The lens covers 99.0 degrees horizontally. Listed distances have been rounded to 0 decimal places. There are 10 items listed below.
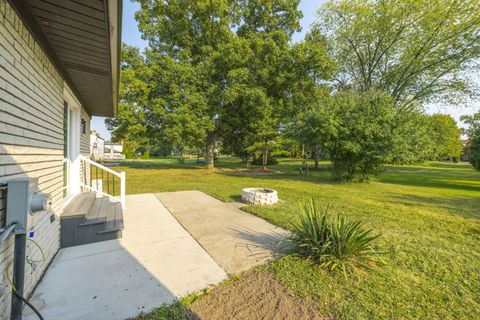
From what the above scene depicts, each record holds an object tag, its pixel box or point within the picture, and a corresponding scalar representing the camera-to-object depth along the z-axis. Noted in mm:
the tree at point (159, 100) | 14734
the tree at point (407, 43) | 14422
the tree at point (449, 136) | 29273
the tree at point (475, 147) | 10640
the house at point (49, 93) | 1820
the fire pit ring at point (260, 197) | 6275
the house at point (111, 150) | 44669
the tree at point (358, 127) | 10055
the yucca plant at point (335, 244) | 2887
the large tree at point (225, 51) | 15188
